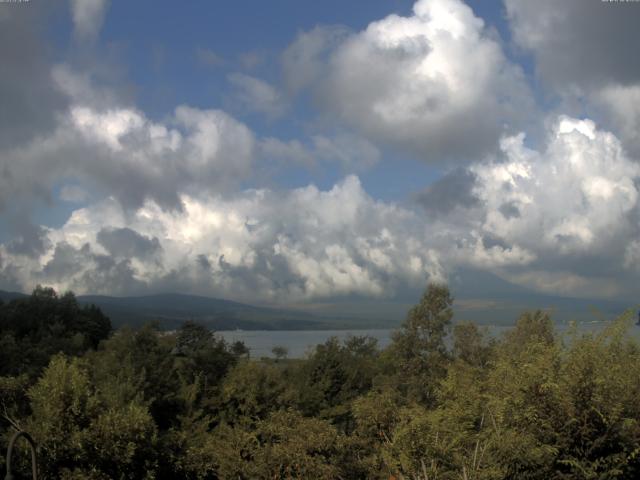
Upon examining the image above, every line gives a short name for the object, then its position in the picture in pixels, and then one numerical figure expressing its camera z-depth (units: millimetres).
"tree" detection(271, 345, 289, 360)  83938
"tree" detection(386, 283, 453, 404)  42156
